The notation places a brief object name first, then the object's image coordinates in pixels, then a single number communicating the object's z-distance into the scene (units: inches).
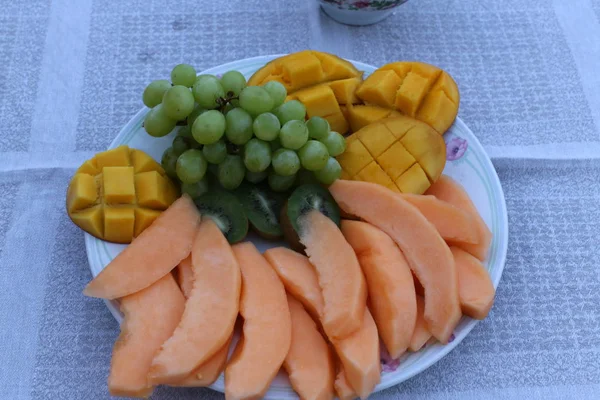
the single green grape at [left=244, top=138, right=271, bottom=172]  36.4
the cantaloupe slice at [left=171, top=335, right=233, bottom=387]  31.0
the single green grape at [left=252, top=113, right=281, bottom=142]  35.9
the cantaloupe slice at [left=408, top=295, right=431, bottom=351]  33.6
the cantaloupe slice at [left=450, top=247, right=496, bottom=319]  34.0
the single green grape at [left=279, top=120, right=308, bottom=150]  36.2
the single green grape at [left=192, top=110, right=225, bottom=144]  35.4
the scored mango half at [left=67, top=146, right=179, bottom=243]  36.6
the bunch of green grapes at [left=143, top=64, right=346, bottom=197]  36.4
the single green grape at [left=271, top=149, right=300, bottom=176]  36.6
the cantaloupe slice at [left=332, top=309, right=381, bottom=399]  30.8
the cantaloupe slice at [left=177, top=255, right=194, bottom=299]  34.5
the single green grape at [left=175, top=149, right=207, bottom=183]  36.7
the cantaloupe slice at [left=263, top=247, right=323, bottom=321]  34.2
